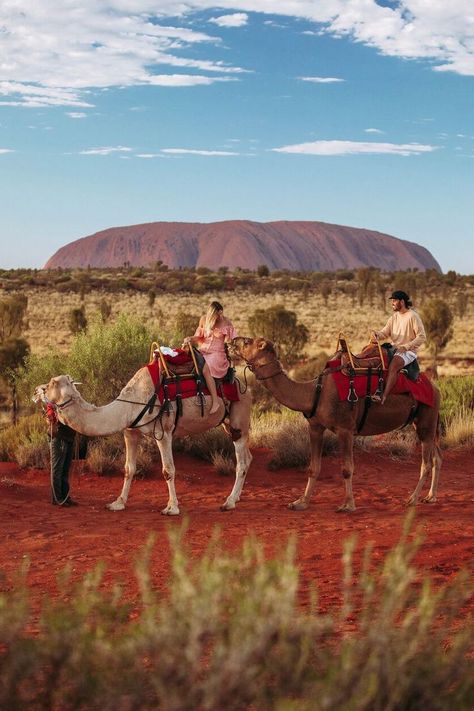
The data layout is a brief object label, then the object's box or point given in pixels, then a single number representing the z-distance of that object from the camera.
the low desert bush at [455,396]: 17.65
